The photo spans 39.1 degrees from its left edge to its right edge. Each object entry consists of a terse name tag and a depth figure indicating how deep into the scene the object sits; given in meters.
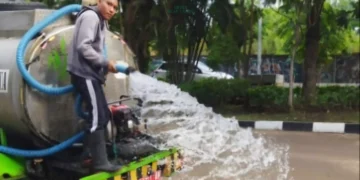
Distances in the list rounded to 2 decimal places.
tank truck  3.20
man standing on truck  3.05
